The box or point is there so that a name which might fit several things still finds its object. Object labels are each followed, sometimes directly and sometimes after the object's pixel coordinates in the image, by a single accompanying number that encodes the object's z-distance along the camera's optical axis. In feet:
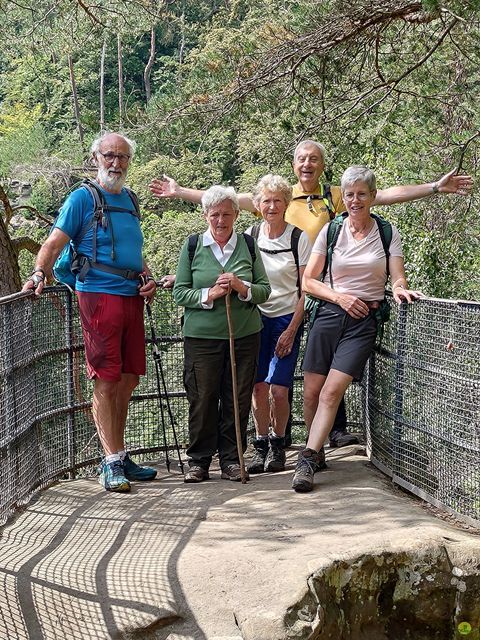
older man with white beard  17.90
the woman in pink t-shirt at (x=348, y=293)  18.19
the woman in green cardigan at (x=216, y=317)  18.44
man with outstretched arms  19.86
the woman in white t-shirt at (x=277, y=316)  19.33
